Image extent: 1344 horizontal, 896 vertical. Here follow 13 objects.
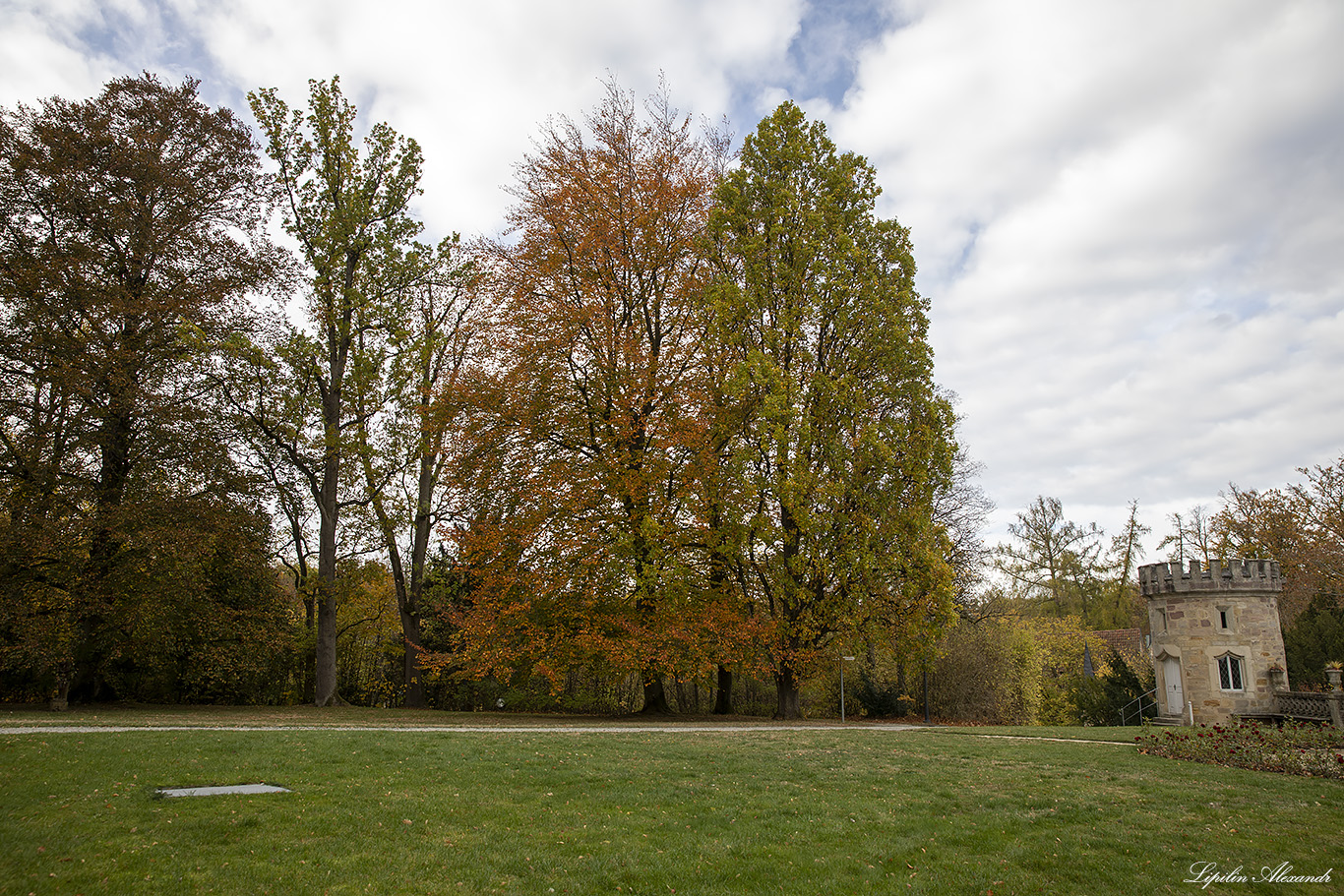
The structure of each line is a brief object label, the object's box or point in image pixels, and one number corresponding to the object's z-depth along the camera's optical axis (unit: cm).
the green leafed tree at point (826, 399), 1962
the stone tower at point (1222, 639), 1936
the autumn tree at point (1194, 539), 3978
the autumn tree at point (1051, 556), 4238
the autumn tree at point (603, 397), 1914
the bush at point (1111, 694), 2386
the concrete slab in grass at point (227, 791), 688
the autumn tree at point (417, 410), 2181
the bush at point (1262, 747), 1051
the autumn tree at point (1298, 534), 2916
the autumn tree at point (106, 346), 1691
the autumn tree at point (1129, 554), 4216
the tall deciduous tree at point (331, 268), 2172
